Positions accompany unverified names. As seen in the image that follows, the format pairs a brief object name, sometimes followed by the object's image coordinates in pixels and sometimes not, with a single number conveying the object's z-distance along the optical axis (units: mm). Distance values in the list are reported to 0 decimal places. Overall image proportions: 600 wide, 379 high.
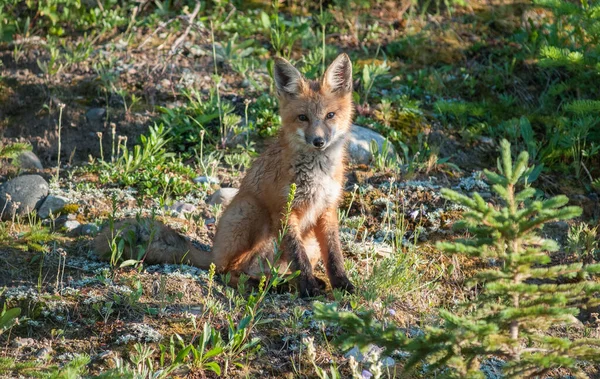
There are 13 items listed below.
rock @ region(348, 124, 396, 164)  14234
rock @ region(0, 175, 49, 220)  12320
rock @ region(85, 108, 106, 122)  15398
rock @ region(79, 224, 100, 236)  11641
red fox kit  10461
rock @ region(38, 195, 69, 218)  12391
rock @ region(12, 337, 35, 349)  8039
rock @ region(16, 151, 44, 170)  14000
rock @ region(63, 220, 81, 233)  11828
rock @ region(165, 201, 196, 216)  12748
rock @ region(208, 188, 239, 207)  13047
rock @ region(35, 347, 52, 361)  7617
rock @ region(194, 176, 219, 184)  13664
